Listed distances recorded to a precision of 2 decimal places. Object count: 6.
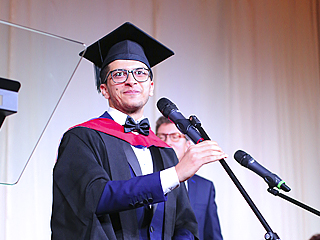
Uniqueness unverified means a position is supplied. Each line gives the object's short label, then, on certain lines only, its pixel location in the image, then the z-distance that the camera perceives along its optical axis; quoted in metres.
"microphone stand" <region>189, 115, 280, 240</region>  4.59
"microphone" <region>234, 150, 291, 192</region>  4.71
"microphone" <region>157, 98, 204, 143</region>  4.71
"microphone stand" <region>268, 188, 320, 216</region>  4.67
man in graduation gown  4.70
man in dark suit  5.79
